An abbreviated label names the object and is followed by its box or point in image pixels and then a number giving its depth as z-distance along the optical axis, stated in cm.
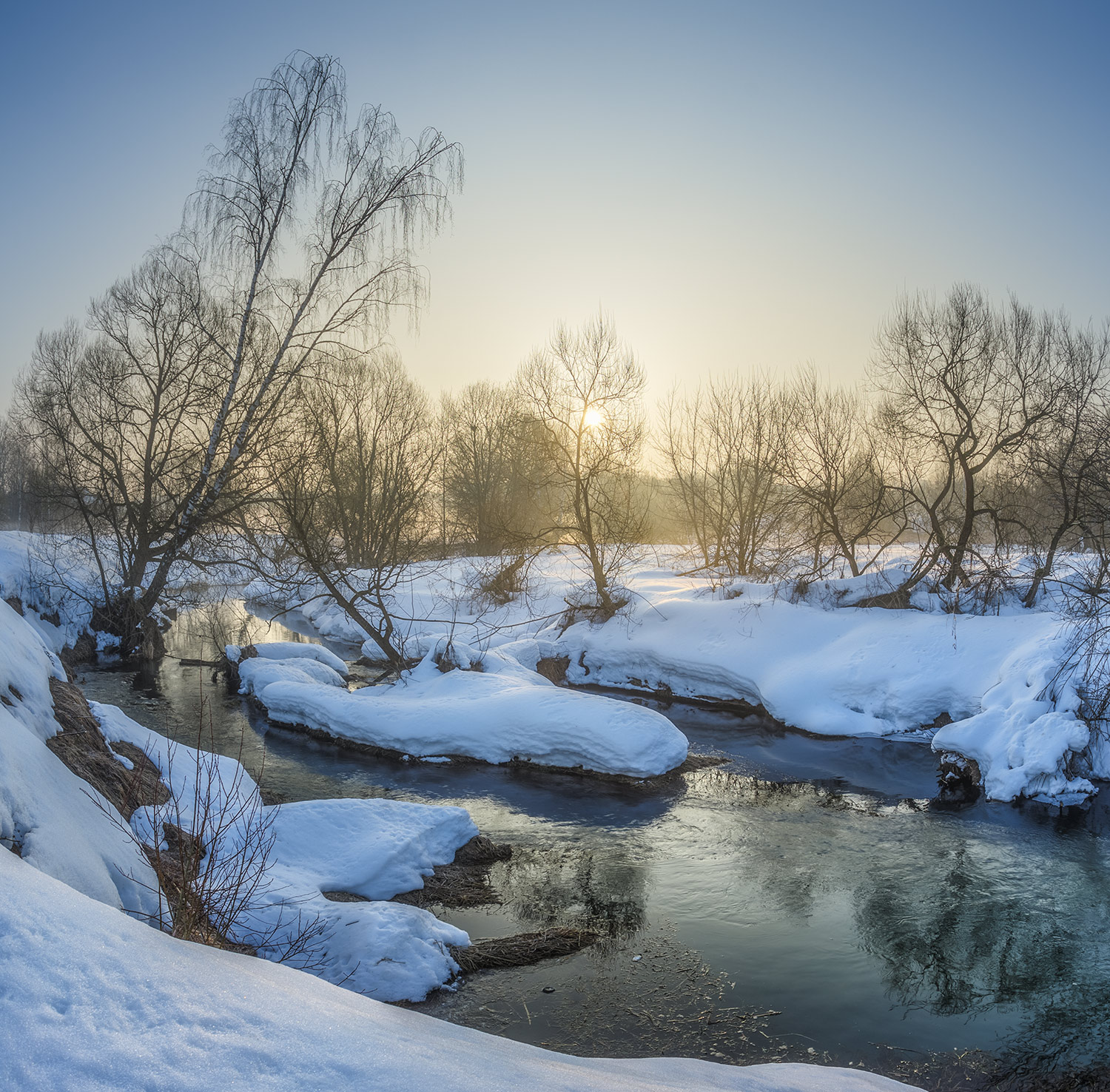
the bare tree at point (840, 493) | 2172
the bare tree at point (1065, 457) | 1773
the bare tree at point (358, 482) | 1617
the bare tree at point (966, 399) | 1894
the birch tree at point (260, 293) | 1214
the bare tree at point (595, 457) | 2122
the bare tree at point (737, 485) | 2800
